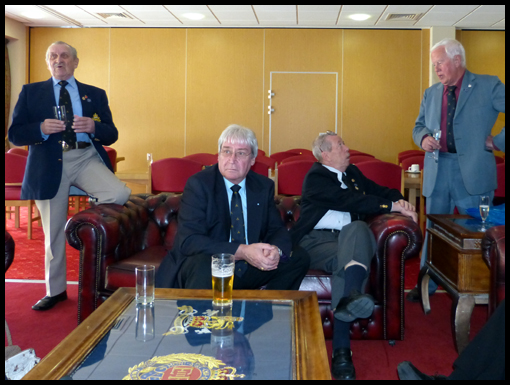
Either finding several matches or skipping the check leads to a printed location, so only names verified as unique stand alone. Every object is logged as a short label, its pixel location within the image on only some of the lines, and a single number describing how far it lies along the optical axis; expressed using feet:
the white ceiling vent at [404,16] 27.28
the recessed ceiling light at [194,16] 27.89
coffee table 4.70
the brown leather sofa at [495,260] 6.58
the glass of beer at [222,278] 6.25
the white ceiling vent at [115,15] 28.23
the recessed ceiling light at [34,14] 27.89
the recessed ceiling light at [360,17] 27.44
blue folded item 8.86
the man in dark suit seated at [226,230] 8.13
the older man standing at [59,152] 10.35
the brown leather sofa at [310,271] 8.67
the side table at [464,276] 8.02
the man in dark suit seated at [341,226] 7.75
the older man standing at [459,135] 10.59
